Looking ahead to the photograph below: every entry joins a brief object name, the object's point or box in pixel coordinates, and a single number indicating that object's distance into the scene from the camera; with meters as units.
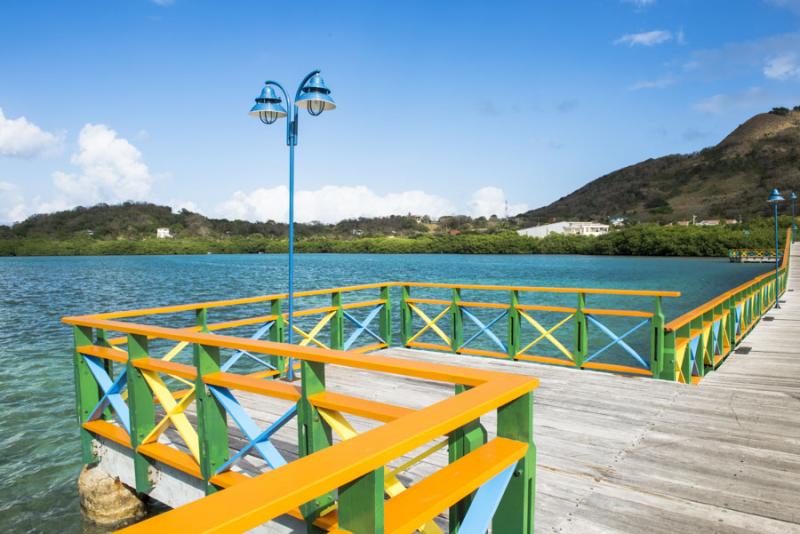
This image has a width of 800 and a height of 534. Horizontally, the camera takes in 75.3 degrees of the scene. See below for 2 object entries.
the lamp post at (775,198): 15.73
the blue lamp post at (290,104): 6.52
